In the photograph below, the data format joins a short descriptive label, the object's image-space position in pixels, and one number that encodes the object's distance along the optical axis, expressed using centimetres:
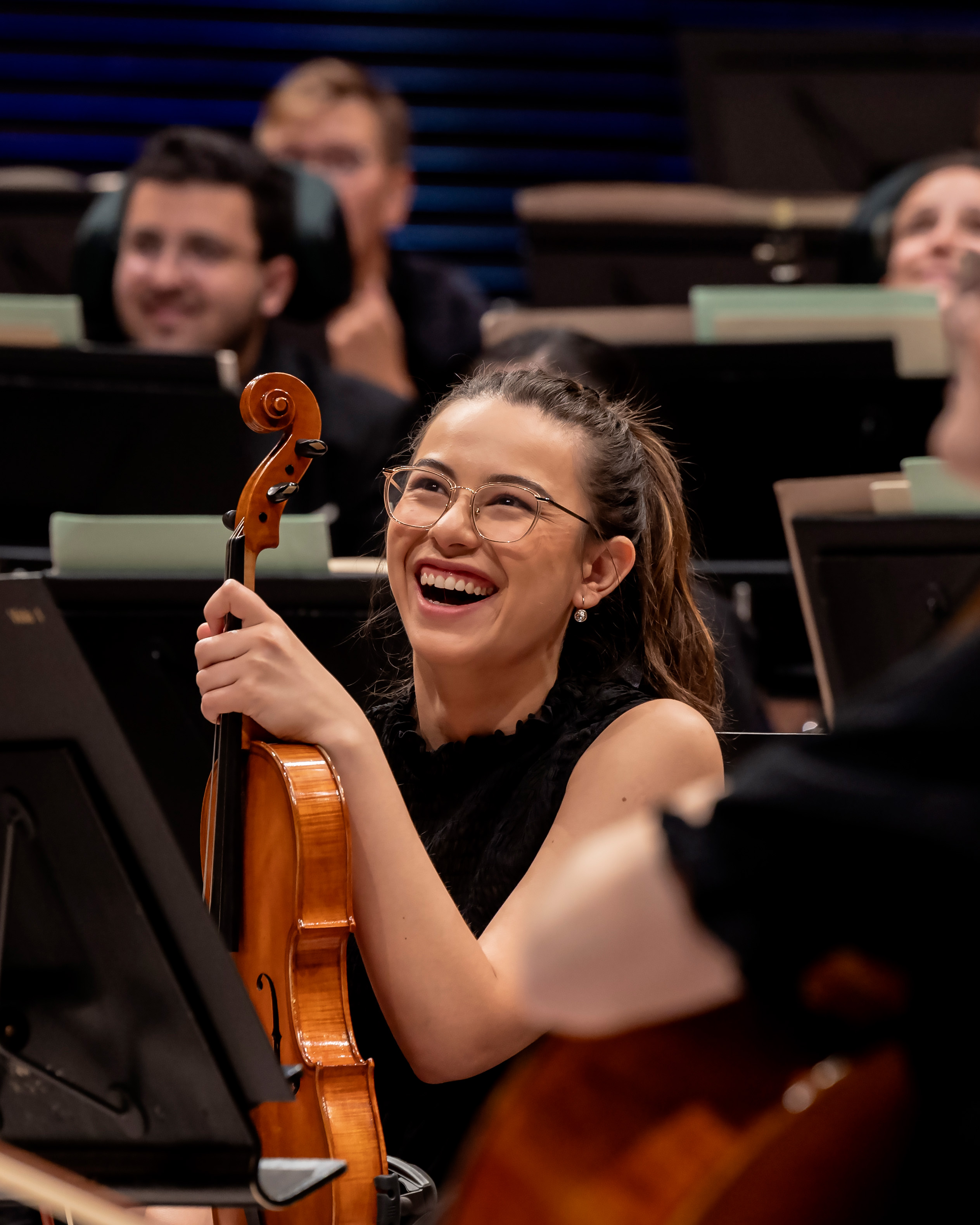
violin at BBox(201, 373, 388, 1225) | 491
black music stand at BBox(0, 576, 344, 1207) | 476
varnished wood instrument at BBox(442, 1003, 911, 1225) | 423
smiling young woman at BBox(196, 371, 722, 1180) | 497
